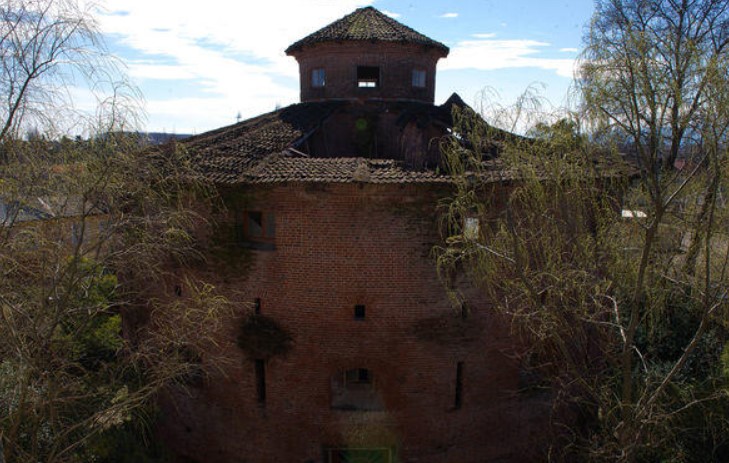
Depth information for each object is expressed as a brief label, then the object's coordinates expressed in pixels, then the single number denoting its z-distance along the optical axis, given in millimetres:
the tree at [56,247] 6629
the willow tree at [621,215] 6570
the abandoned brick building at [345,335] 10539
